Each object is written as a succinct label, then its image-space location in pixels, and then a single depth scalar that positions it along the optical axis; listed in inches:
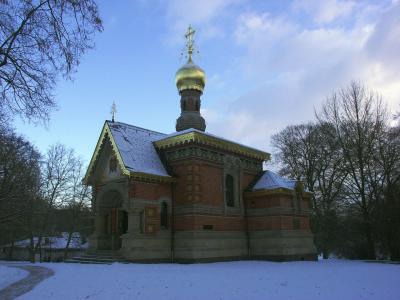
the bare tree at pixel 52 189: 1398.9
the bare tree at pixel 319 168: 1341.0
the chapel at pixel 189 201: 922.7
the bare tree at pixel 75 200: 1482.5
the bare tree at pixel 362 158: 1156.5
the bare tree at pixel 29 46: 397.1
